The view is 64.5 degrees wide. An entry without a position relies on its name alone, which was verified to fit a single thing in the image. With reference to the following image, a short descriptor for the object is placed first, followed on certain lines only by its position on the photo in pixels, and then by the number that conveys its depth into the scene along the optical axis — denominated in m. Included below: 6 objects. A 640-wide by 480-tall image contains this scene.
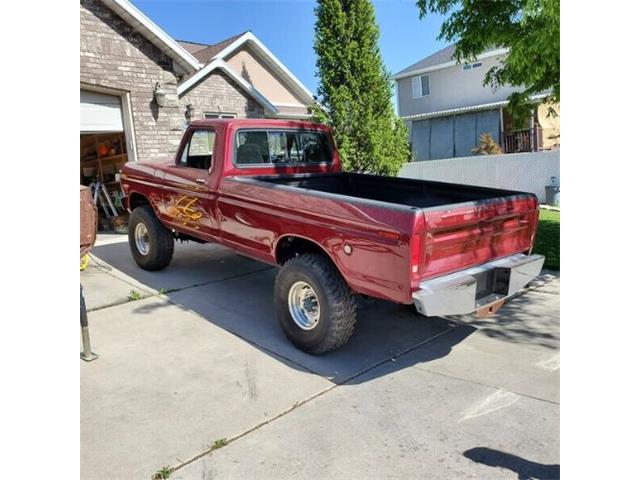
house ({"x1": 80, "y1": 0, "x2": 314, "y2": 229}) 9.39
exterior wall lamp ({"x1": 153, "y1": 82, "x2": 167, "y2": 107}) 10.18
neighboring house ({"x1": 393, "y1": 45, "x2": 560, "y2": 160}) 22.73
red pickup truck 3.65
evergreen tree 10.95
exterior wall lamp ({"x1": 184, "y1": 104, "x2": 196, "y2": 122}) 13.37
